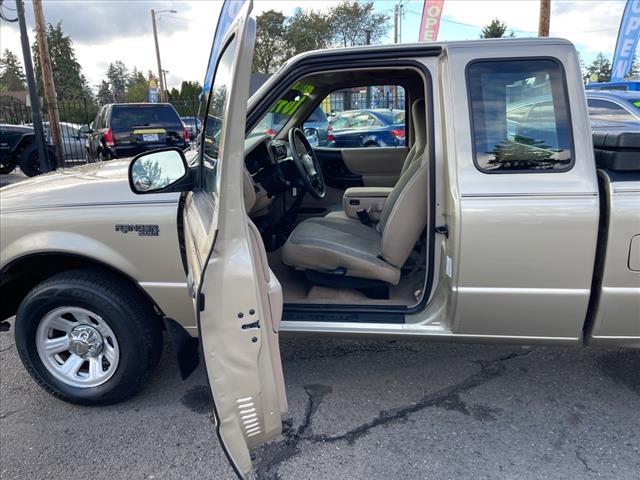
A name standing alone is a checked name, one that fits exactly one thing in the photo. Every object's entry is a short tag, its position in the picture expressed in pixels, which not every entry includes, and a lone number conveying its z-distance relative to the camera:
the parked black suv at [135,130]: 11.43
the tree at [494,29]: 34.41
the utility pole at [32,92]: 9.77
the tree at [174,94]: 39.09
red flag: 17.28
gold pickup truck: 2.27
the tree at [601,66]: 33.16
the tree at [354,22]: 37.62
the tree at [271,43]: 39.12
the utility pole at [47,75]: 12.78
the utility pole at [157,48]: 40.08
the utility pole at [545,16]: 14.57
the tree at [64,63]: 52.32
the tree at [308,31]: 38.33
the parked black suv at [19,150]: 11.38
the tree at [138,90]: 47.54
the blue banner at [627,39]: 15.23
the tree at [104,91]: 64.22
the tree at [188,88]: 34.67
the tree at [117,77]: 77.46
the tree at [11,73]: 60.93
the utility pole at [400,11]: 38.84
